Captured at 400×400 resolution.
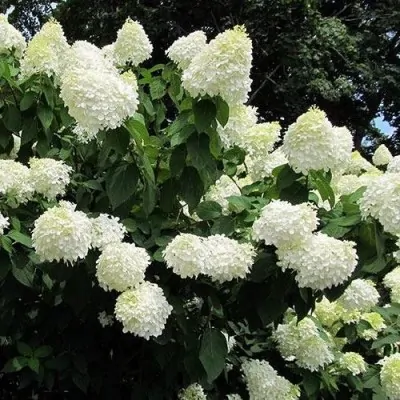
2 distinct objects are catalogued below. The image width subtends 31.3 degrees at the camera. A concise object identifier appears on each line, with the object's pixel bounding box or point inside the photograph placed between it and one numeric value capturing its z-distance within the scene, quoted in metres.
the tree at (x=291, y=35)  11.63
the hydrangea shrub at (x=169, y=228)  2.14
